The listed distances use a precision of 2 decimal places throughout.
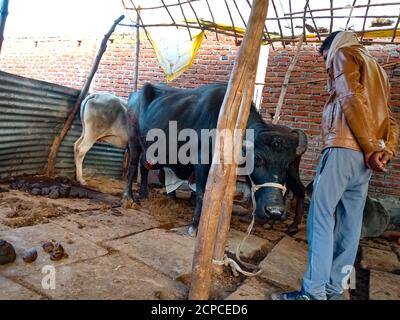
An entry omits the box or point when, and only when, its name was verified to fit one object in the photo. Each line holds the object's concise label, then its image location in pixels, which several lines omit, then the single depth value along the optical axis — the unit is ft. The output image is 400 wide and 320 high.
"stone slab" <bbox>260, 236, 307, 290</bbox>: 7.49
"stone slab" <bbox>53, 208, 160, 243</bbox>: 8.86
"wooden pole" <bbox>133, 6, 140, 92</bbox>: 18.48
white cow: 16.08
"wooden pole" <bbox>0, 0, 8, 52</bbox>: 10.36
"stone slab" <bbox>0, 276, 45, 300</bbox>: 5.14
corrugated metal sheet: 13.30
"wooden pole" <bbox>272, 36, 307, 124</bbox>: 15.21
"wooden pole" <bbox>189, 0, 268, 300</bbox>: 5.72
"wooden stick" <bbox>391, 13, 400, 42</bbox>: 12.53
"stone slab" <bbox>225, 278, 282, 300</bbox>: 6.30
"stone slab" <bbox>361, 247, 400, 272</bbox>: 9.39
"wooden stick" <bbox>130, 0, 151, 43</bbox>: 15.61
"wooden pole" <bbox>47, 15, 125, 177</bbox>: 16.26
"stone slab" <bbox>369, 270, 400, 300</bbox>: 7.17
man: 5.98
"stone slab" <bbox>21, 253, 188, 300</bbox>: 5.62
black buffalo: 9.16
